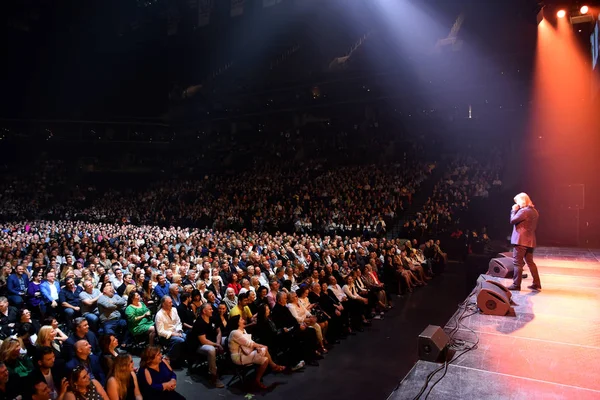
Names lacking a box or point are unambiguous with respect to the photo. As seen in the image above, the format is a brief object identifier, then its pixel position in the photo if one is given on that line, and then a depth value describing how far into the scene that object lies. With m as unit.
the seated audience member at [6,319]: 5.15
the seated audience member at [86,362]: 3.83
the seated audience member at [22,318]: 4.77
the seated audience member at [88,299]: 6.28
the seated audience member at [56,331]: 4.70
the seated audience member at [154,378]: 3.64
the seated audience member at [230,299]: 6.45
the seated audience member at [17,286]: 6.78
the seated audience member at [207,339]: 4.95
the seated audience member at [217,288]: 7.12
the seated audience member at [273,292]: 6.59
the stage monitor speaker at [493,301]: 4.84
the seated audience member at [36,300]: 6.55
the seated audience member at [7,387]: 3.35
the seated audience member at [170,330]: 5.36
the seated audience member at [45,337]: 4.03
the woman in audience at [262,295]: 6.36
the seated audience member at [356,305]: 7.22
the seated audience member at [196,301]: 5.89
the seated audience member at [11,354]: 3.82
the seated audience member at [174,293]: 6.55
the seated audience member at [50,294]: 6.62
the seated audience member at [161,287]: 6.79
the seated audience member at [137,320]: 5.70
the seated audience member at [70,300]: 6.30
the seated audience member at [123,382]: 3.41
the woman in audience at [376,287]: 8.23
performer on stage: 5.42
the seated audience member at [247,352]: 4.85
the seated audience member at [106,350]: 4.00
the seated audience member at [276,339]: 5.49
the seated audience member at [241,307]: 5.80
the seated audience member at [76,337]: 4.20
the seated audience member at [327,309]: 6.56
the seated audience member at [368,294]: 7.82
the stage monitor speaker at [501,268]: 6.88
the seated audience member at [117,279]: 7.60
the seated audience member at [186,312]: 5.78
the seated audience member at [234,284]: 7.31
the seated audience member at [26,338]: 4.50
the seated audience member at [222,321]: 5.42
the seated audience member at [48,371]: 3.59
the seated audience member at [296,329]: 5.67
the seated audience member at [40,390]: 3.21
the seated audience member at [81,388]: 3.19
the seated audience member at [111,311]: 6.00
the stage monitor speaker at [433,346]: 3.61
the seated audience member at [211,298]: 5.88
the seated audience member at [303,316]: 5.86
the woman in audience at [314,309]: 6.21
